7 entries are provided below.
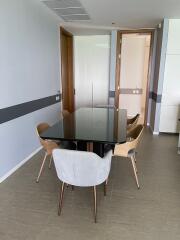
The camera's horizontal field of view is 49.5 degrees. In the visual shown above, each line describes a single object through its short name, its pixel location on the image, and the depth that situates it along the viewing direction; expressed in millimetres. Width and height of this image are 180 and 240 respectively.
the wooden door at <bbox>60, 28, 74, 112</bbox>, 5277
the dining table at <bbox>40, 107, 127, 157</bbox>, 1998
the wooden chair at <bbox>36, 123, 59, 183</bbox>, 2480
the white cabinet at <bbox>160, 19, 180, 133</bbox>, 4148
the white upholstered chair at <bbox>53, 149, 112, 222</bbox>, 1666
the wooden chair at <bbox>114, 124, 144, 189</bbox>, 2324
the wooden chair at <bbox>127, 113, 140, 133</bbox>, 3053
